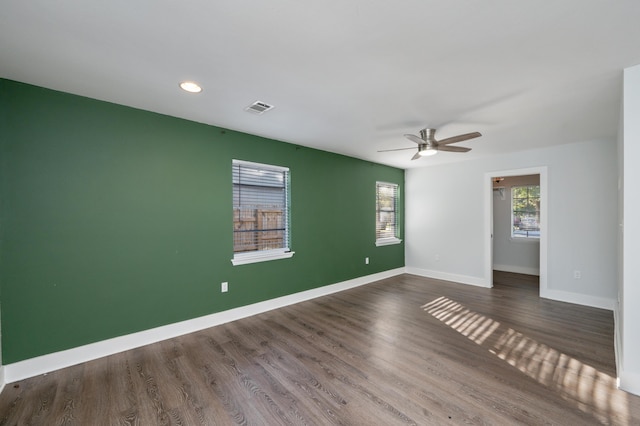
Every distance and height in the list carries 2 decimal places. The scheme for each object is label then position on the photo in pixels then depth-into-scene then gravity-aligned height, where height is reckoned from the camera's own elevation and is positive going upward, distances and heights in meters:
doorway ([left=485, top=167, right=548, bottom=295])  4.41 -0.22
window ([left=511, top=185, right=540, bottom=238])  6.20 +0.03
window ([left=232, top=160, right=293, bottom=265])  3.65 -0.01
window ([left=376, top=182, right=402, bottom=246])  5.82 -0.04
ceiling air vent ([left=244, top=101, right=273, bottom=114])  2.72 +1.10
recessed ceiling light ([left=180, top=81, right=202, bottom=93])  2.31 +1.11
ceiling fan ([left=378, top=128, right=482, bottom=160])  3.28 +0.84
